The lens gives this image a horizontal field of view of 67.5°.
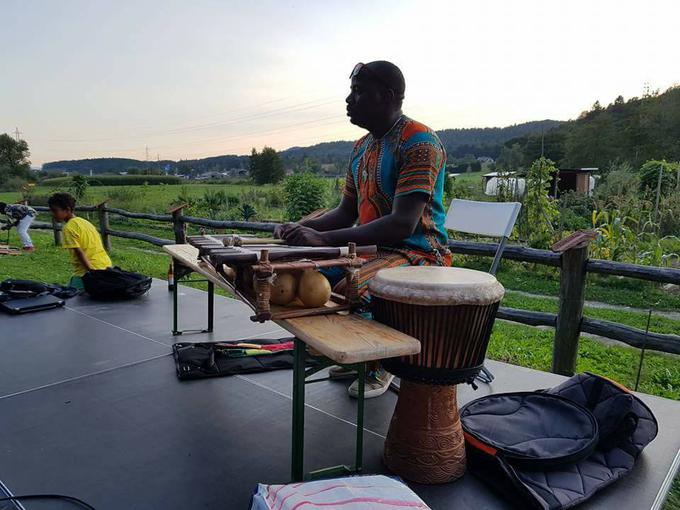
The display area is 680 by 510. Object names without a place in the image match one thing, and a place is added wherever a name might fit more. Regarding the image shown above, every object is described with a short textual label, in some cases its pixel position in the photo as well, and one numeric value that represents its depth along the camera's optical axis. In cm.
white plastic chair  265
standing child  834
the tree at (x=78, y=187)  1891
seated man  207
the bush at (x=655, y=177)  888
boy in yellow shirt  446
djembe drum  170
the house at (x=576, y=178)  1977
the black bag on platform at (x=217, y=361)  279
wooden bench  139
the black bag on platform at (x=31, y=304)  405
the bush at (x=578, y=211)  962
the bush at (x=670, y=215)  766
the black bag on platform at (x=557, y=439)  169
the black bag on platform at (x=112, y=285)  447
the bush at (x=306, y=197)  1303
